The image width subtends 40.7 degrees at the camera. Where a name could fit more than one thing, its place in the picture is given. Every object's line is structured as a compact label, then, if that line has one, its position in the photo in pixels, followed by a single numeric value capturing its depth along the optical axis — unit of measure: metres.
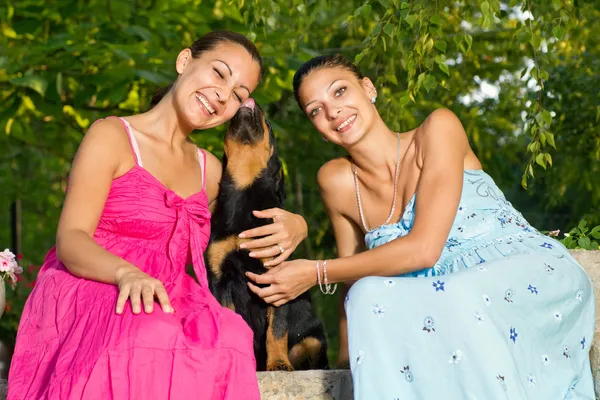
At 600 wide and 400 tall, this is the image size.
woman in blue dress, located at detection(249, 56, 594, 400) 2.47
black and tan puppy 3.41
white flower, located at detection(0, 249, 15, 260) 3.53
